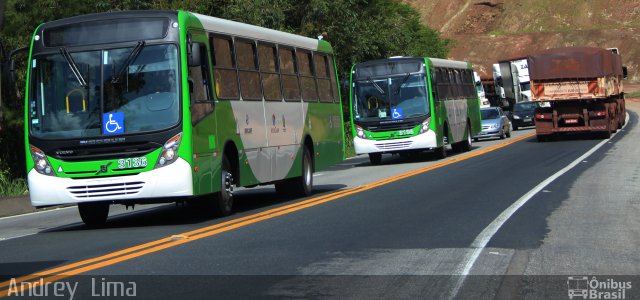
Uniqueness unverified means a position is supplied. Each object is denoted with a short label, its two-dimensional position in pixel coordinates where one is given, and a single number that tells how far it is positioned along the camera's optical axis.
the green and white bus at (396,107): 32.94
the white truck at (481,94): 79.69
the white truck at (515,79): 68.94
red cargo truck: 42.75
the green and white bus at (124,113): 15.06
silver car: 48.81
